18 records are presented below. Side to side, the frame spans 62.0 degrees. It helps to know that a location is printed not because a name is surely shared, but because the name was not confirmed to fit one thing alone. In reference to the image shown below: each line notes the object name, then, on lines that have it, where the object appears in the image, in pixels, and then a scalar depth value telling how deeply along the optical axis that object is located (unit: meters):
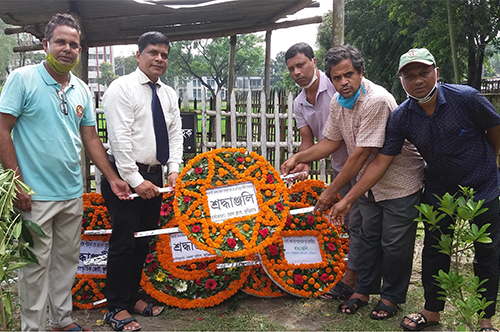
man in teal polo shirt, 2.65
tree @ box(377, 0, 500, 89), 14.80
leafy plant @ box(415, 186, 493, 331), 2.34
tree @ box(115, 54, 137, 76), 65.81
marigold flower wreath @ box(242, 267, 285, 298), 3.70
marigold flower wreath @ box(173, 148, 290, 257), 3.18
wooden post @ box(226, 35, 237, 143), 9.17
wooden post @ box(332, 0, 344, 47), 6.50
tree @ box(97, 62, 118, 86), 78.62
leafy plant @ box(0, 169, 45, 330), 2.25
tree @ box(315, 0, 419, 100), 23.42
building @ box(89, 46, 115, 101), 87.44
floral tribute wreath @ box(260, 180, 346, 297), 3.66
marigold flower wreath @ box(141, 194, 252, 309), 3.55
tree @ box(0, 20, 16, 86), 43.88
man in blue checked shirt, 2.79
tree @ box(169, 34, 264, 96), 46.19
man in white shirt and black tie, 3.07
